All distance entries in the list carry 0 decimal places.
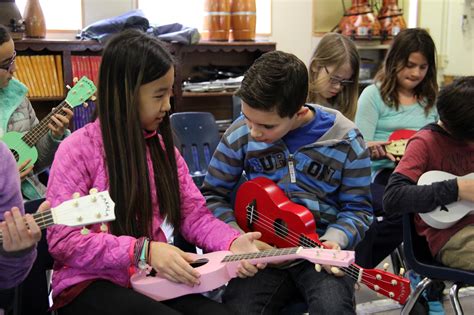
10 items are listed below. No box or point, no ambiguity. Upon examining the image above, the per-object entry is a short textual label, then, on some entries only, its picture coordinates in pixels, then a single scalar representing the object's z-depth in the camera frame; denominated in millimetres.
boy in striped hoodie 1543
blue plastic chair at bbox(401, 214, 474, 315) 1797
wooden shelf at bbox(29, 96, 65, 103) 3600
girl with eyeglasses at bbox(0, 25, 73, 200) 2109
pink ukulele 1401
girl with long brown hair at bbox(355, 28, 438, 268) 2693
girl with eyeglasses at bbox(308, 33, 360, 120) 2434
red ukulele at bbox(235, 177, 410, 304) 1382
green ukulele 2191
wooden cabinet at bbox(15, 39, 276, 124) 3592
